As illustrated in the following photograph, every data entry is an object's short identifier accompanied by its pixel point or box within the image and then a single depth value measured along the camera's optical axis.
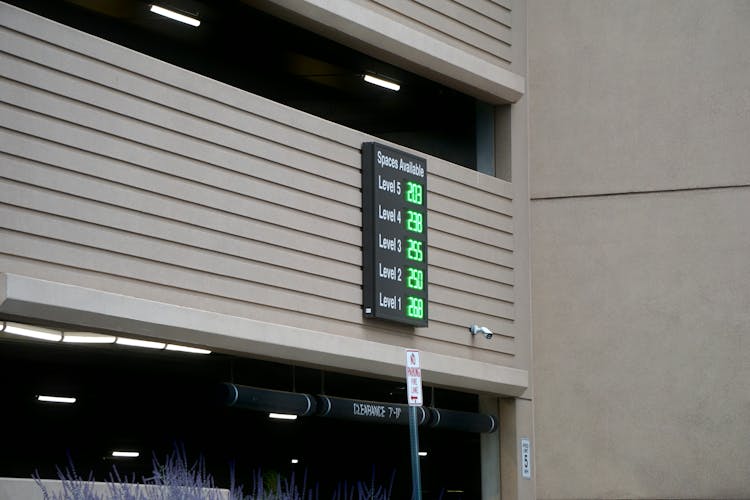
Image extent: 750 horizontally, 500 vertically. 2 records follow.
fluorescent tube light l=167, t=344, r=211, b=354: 15.73
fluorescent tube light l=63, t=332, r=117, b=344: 15.84
